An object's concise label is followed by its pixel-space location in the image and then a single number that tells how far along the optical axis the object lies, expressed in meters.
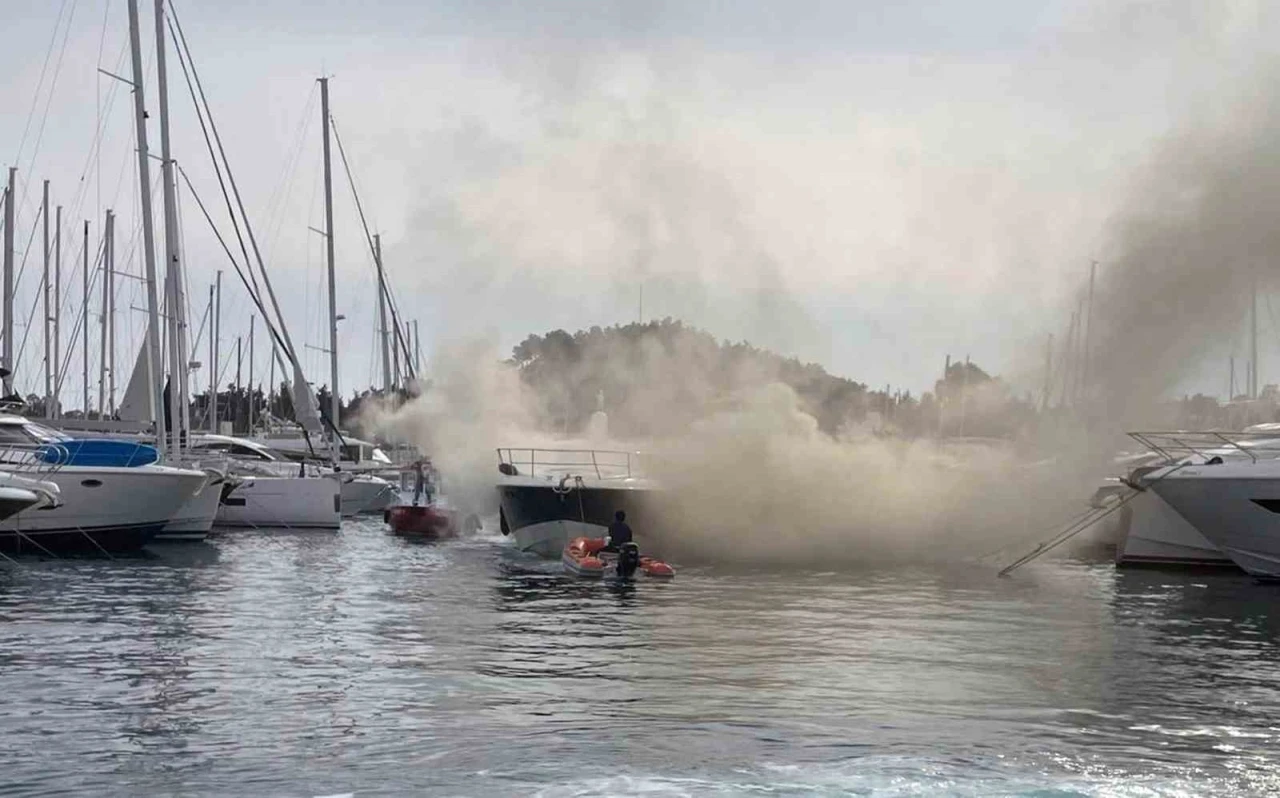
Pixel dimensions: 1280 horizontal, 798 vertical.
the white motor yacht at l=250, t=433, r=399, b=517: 63.91
